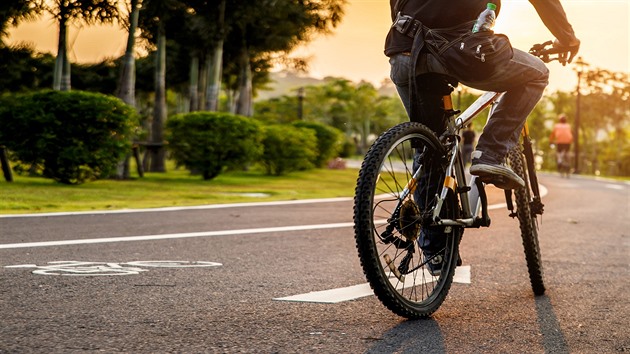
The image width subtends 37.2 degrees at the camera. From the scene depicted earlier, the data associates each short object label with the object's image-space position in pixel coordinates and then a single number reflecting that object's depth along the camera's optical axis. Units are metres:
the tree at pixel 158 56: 24.73
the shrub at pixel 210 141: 21.73
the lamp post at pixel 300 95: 48.91
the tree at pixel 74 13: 21.34
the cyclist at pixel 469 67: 4.25
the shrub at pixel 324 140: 34.06
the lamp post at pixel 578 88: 59.07
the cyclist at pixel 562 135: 32.66
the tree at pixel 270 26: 28.06
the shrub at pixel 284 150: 27.44
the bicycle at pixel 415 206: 3.87
